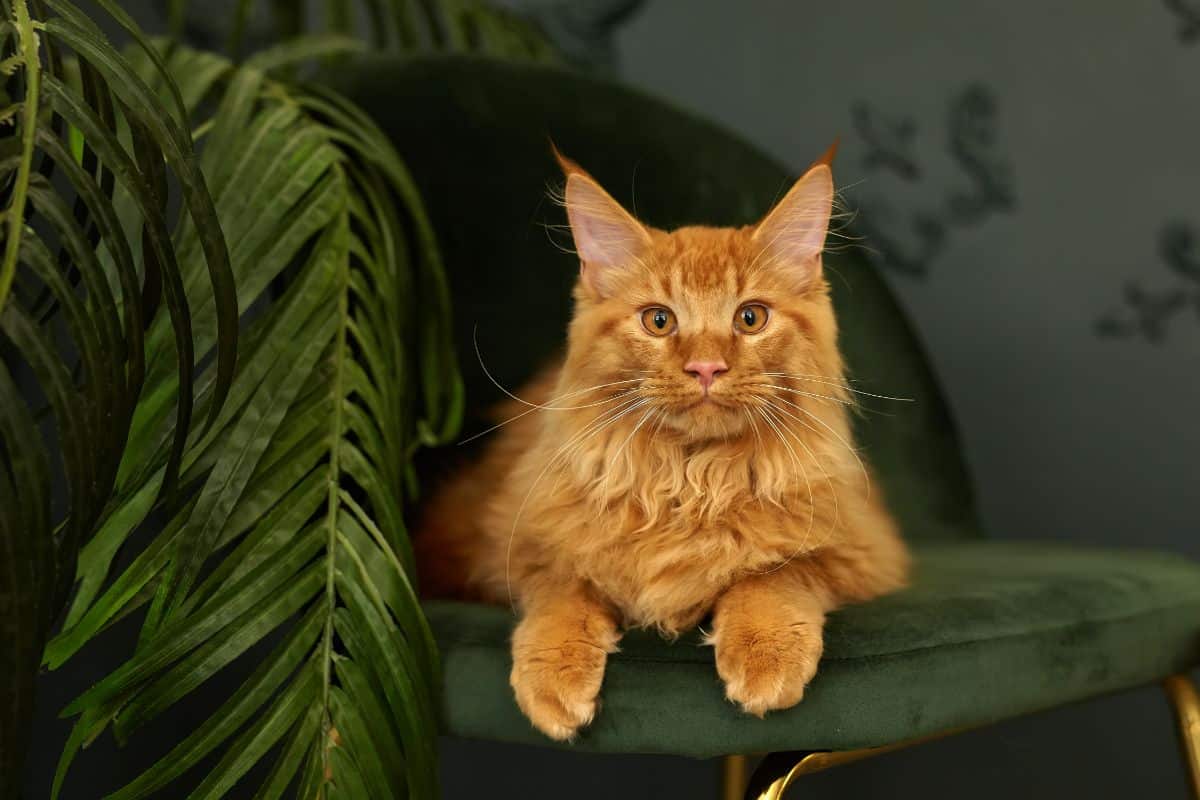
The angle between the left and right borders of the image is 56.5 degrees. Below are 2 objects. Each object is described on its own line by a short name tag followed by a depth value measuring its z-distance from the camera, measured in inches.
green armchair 36.0
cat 37.2
